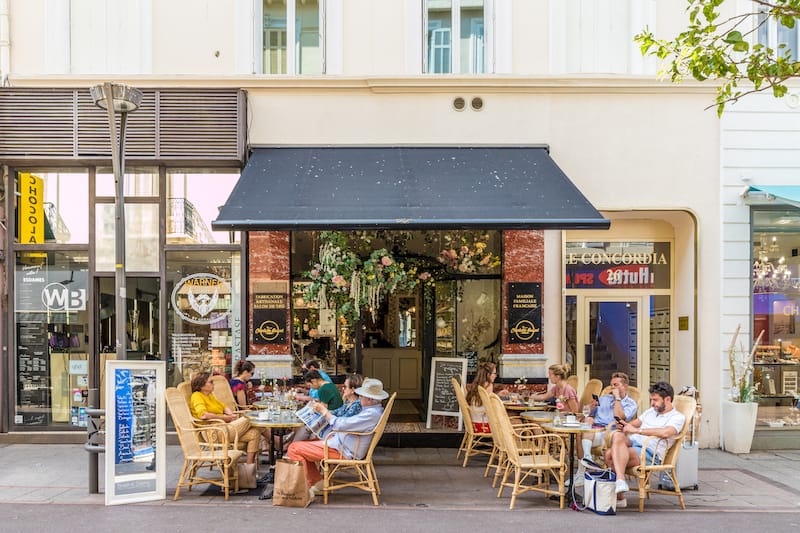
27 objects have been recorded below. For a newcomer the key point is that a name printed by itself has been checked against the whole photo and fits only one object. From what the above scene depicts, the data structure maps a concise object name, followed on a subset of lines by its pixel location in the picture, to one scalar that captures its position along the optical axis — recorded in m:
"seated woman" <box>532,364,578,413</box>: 8.63
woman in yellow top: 7.57
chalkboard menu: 10.19
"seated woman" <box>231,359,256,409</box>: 9.02
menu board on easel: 6.89
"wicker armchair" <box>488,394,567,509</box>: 6.90
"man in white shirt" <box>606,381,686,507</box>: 6.93
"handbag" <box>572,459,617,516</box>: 6.73
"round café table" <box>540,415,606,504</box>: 7.06
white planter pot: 9.71
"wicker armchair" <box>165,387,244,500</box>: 7.07
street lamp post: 7.13
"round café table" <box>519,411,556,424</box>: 7.99
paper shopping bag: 6.79
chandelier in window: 10.34
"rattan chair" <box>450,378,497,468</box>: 8.77
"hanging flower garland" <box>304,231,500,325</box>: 8.99
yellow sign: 10.18
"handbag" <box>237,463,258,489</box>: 7.44
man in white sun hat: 7.03
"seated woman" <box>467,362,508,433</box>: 8.96
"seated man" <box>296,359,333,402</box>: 8.57
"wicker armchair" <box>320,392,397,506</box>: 6.99
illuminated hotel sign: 10.91
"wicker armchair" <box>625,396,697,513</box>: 6.90
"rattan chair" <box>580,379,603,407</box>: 9.55
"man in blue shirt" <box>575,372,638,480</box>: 7.69
